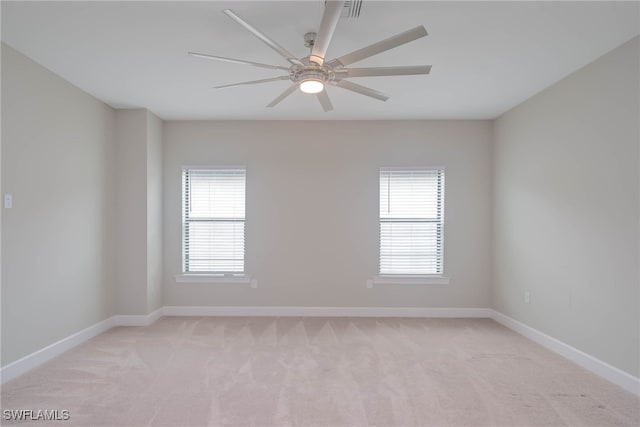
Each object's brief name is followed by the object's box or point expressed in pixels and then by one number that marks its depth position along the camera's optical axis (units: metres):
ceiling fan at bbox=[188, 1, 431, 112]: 1.74
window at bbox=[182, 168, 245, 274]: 4.51
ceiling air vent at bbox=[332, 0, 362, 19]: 2.02
